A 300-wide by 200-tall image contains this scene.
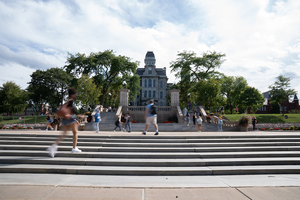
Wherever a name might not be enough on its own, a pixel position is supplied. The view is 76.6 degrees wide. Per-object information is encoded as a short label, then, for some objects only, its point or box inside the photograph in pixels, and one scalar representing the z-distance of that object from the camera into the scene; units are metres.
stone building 74.06
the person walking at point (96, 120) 12.51
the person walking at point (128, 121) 15.55
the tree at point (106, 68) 38.88
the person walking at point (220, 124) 18.15
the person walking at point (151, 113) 9.49
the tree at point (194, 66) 43.59
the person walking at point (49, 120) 15.79
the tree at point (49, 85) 50.66
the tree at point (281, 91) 35.41
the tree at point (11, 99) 39.69
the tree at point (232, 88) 55.88
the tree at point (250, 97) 45.25
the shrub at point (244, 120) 20.14
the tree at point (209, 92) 31.19
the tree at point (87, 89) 39.66
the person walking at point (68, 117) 6.18
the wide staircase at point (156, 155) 5.52
